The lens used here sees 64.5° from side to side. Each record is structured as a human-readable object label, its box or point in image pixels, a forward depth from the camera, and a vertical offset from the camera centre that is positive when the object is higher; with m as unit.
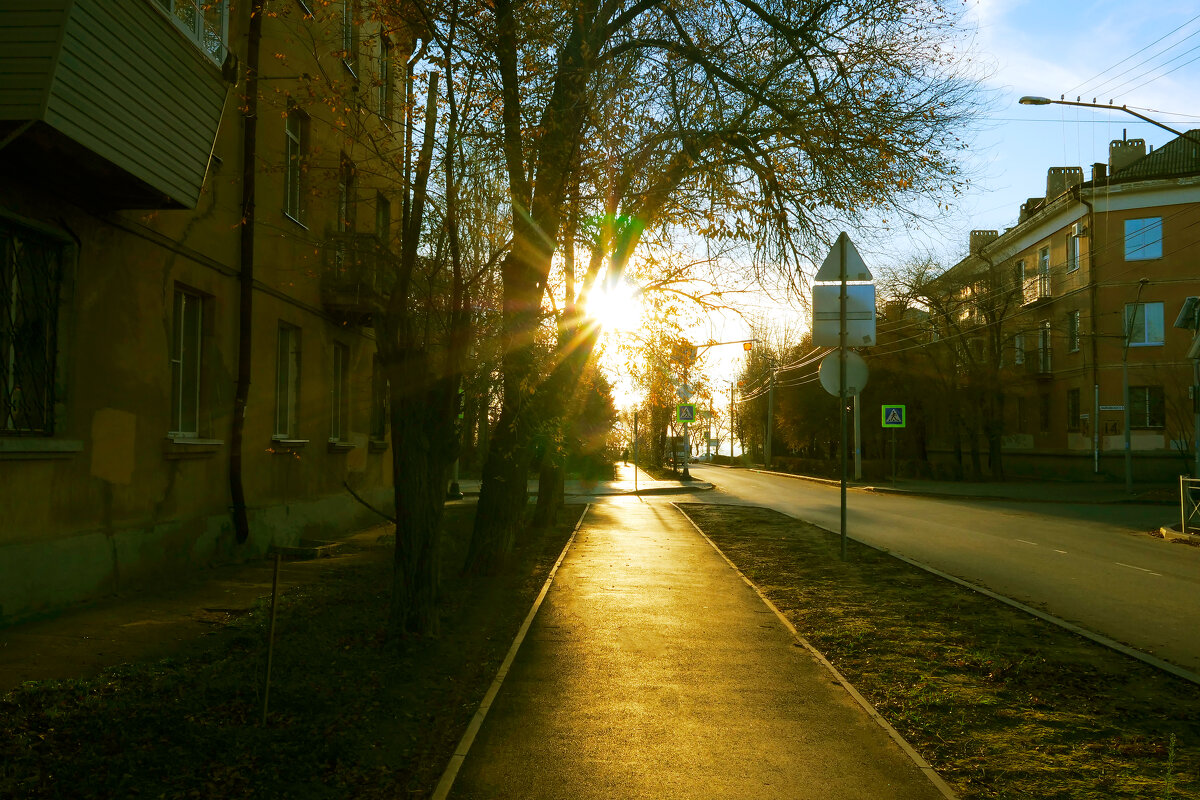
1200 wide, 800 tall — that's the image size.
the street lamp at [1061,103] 18.34 +6.58
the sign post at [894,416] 36.41 +0.73
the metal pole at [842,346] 12.31 +1.19
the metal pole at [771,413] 64.56 +1.56
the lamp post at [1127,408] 31.06 +0.95
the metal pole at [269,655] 5.25 -1.24
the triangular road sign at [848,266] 12.34 +2.20
